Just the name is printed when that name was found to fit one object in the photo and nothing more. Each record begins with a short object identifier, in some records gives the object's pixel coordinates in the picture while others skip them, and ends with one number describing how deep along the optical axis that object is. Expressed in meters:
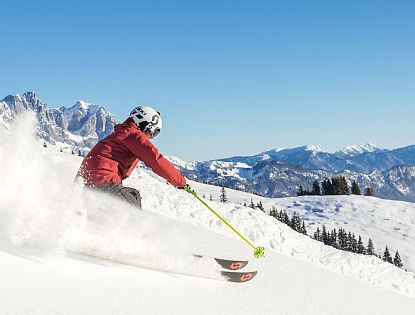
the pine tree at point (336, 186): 148.38
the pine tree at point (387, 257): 89.92
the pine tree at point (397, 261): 88.29
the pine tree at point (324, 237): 97.21
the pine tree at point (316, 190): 155.61
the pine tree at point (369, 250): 90.88
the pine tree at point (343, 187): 147.75
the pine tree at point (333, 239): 92.99
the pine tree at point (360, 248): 90.12
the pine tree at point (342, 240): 93.00
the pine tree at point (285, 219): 94.90
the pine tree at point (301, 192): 164.55
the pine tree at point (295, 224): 87.84
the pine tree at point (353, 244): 90.88
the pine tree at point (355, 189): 147.00
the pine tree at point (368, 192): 150.05
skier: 6.50
